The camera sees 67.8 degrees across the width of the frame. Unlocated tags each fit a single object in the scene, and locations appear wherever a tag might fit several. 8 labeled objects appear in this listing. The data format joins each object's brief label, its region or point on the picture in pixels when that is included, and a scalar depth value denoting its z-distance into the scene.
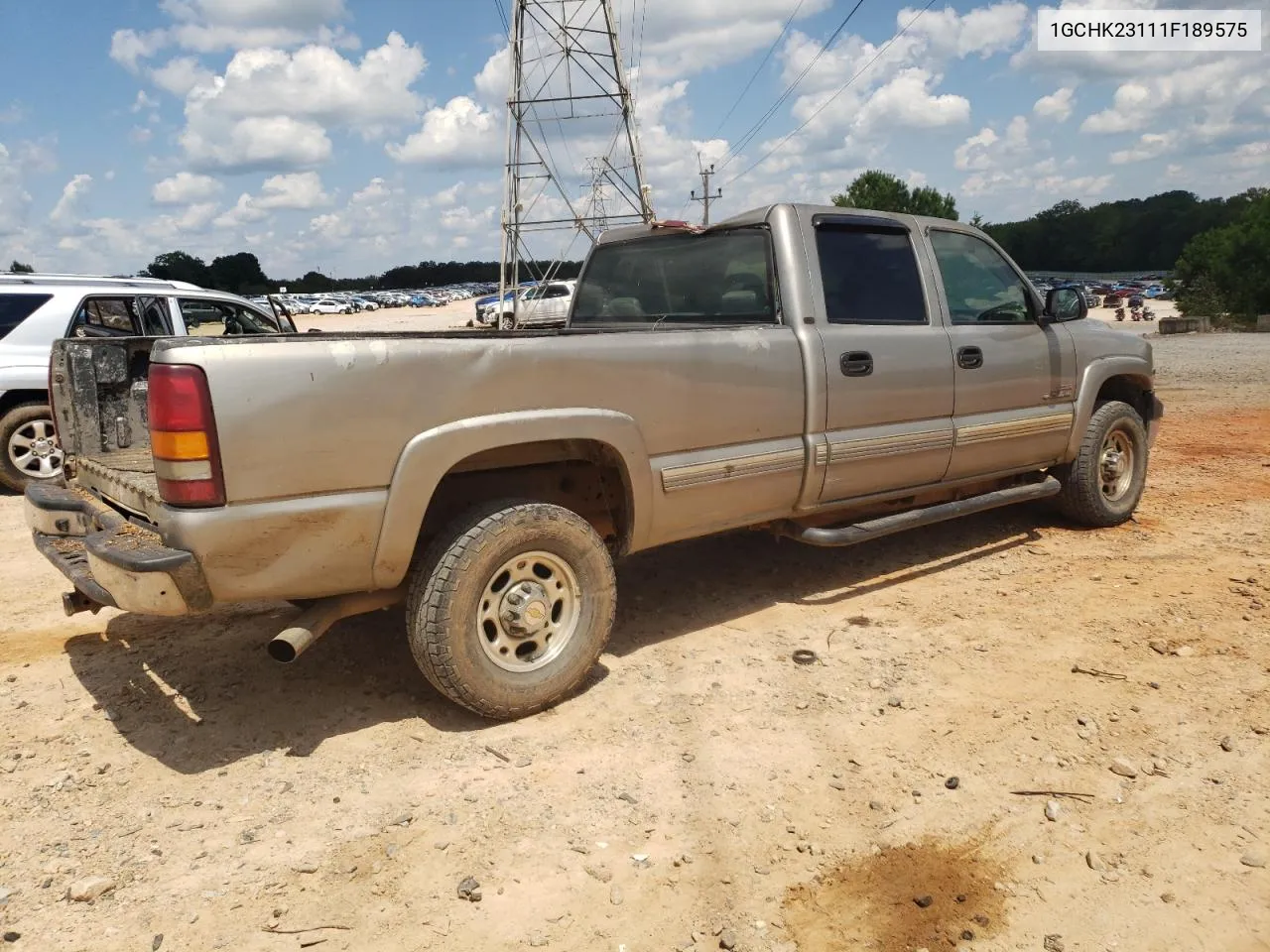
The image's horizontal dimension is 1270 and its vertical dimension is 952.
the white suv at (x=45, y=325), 7.83
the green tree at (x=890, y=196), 67.50
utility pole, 51.44
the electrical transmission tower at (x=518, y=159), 23.42
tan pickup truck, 2.94
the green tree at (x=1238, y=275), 36.72
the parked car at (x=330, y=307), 72.88
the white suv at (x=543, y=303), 27.20
